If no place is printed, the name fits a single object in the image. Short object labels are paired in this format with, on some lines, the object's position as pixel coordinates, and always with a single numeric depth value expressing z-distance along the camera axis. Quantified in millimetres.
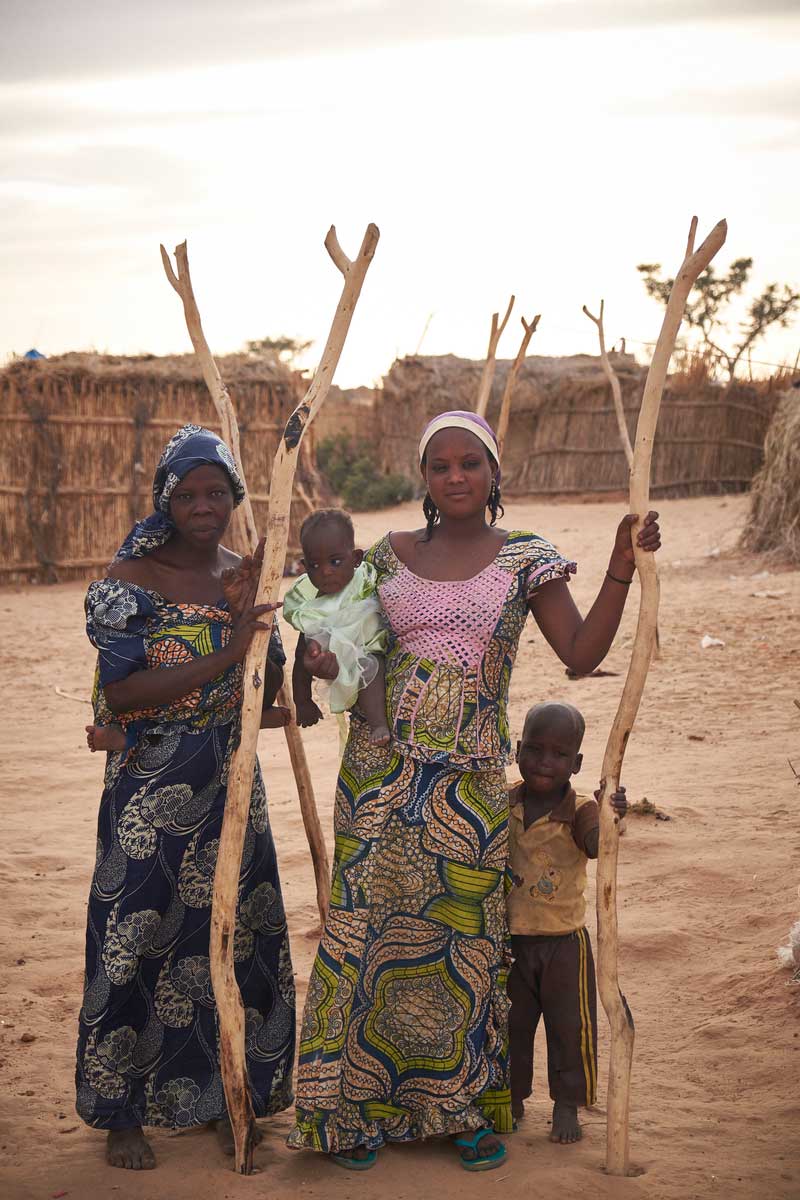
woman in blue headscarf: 2500
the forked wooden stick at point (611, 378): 7618
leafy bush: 19734
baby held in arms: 2539
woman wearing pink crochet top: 2500
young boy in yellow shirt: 2670
